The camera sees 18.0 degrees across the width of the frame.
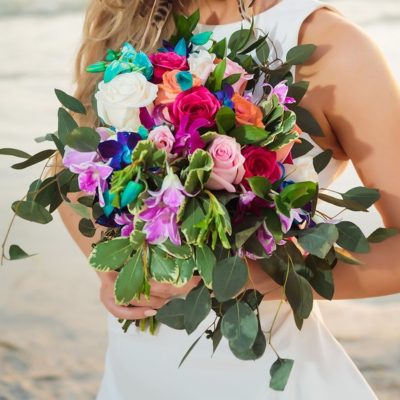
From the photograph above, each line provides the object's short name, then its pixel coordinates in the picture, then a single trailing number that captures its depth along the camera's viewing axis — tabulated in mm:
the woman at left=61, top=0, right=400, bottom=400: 1474
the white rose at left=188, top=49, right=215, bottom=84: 1338
